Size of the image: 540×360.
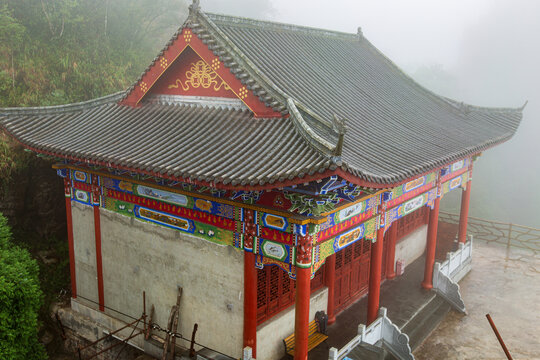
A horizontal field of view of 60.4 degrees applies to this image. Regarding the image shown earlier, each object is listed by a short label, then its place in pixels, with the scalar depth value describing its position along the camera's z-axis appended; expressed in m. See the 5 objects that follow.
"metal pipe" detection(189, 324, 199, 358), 11.20
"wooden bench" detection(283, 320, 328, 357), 11.94
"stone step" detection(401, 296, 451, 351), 13.52
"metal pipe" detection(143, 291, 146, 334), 12.41
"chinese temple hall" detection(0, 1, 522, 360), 9.48
